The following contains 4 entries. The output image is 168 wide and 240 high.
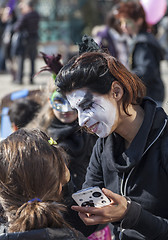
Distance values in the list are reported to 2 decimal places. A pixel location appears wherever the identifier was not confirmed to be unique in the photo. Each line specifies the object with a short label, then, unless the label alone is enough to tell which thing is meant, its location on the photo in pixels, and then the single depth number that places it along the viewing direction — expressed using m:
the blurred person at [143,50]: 3.98
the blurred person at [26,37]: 8.88
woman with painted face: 1.70
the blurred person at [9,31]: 9.19
